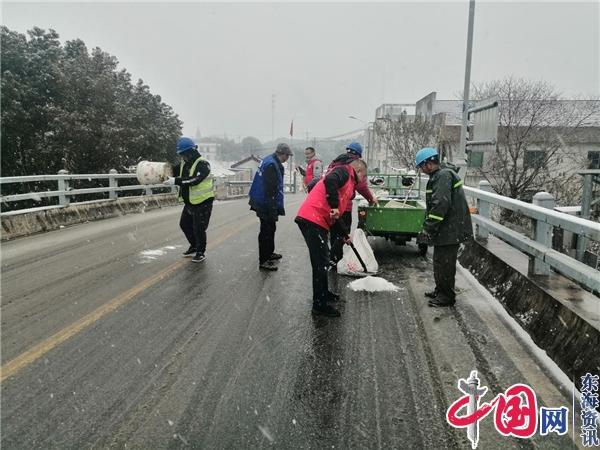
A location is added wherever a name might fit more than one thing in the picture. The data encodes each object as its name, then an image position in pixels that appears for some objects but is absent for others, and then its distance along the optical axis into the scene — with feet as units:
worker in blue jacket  22.66
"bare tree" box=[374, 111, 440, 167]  98.94
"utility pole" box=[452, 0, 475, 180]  45.96
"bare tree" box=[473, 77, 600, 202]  68.69
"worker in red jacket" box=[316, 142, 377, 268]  22.48
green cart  25.40
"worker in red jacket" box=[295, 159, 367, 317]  16.46
